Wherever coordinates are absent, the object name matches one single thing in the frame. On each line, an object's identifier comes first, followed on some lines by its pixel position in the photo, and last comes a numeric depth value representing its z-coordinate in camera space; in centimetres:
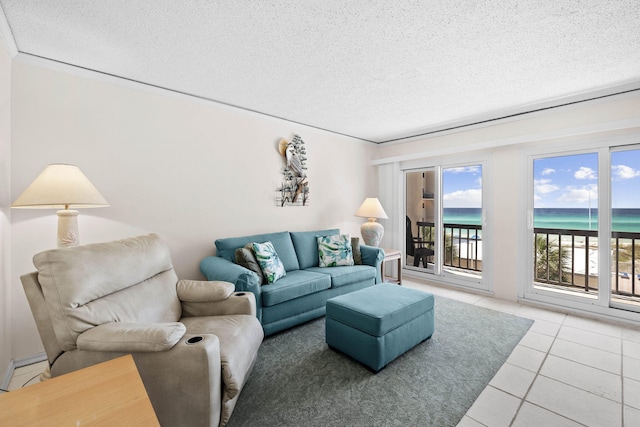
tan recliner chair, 134
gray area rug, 167
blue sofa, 259
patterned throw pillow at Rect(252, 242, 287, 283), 280
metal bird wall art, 380
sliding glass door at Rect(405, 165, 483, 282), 421
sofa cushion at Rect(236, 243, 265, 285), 278
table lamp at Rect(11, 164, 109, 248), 181
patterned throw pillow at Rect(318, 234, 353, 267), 357
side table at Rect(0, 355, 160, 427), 86
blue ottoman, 209
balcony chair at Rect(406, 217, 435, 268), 480
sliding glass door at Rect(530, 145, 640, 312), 302
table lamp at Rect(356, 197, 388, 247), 421
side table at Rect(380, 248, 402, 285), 410
